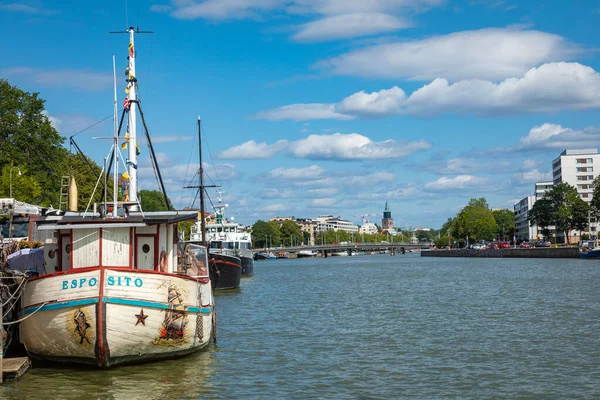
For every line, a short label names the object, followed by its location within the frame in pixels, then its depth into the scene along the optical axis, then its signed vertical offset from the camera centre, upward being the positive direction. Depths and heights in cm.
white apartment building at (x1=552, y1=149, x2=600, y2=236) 19762 +1952
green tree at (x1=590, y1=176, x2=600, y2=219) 12206 +704
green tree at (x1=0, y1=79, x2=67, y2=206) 7894 +1271
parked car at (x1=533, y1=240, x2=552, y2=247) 15975 -3
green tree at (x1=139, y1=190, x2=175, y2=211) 16650 +1247
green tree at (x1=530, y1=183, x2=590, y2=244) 13712 +665
